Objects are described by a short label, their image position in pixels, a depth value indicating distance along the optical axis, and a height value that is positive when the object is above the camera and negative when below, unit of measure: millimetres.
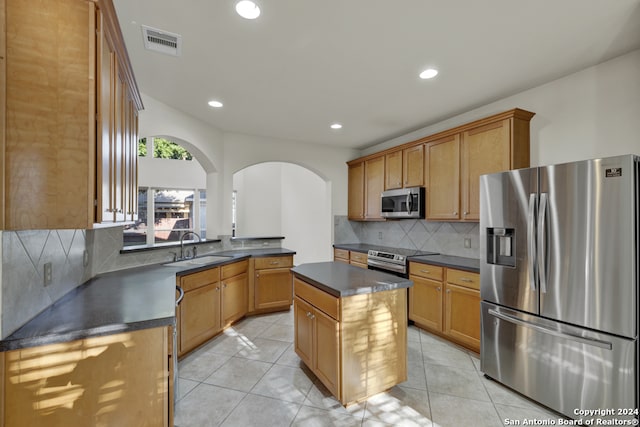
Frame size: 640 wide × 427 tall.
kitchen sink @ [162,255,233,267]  3086 -513
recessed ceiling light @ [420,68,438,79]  2453 +1276
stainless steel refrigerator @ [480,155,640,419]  1690 -449
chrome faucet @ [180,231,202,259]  3340 -393
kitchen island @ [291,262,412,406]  1983 -853
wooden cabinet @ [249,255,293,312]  3887 -939
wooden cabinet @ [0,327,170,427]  1222 -775
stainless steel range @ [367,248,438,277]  3508 -553
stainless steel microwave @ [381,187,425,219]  3682 +200
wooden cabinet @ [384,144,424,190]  3760 +699
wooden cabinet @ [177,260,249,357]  2726 -948
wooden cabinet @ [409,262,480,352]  2803 -921
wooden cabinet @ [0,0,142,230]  1136 +431
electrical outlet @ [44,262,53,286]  1602 -328
